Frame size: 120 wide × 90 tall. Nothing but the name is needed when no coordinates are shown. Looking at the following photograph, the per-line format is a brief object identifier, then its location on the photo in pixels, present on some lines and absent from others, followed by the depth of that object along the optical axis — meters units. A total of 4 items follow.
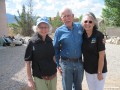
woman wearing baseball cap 1.53
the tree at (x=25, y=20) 12.27
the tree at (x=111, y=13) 14.16
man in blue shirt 1.73
